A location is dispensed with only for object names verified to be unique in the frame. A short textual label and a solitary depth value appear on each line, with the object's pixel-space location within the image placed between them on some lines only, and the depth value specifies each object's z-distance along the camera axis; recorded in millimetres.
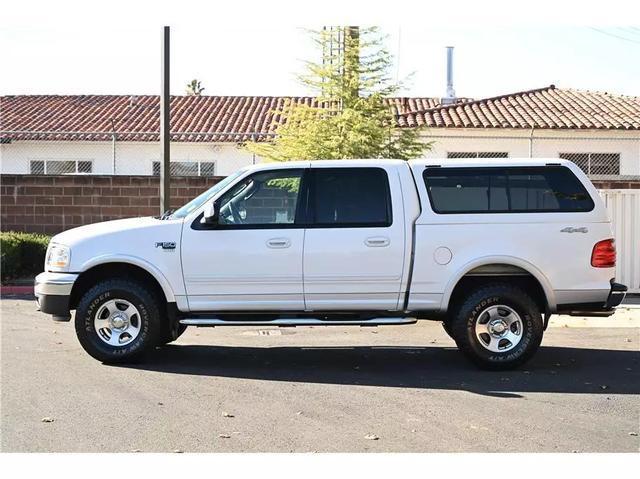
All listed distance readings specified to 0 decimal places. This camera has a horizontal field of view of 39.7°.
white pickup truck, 8898
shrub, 15906
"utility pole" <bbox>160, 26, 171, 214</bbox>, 14877
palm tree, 71062
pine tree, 15203
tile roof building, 22672
